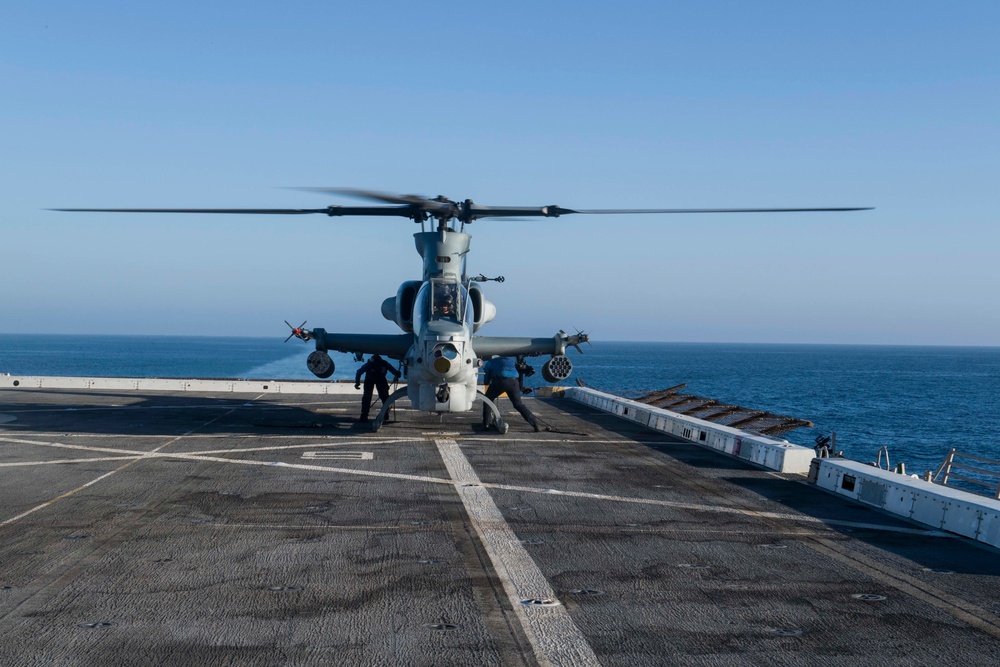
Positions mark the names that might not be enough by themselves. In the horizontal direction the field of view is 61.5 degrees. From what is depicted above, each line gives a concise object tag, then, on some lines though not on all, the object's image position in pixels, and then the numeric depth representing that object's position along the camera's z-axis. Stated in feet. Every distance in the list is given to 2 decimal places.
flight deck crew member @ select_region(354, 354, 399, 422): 83.56
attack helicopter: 69.21
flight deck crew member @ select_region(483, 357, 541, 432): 82.74
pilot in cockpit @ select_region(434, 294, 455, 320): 71.72
